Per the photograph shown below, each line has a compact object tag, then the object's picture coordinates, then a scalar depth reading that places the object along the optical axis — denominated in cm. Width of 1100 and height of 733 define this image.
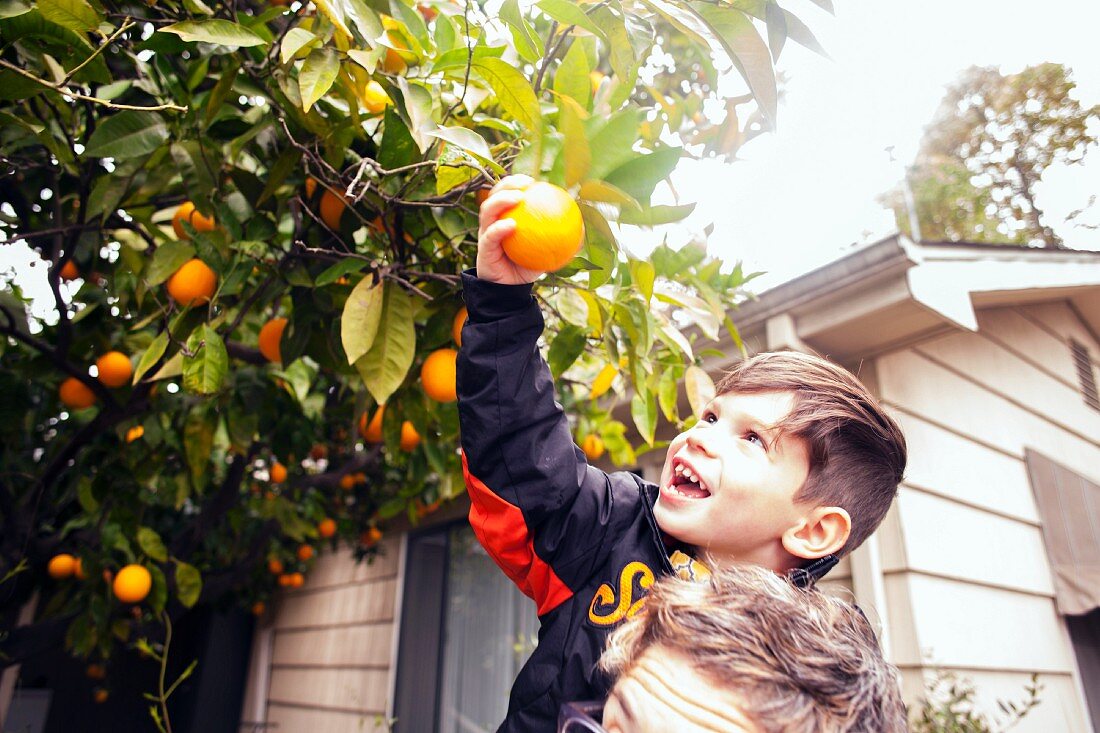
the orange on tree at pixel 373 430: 212
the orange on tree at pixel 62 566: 283
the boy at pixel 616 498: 96
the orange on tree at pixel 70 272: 222
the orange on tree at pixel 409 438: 212
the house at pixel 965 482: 253
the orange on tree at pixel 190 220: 159
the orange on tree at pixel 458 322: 138
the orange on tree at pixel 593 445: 273
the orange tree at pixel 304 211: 105
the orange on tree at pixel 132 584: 228
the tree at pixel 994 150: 869
